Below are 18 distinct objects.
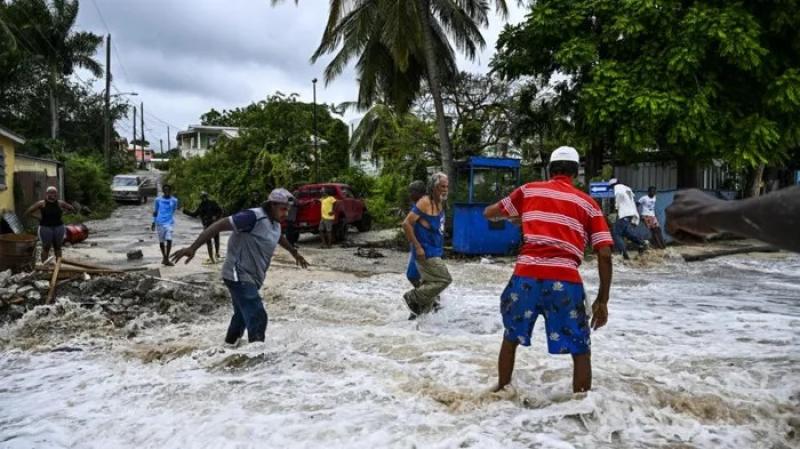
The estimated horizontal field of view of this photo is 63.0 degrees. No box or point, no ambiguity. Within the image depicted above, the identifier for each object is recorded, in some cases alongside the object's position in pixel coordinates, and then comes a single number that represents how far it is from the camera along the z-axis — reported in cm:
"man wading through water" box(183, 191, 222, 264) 1384
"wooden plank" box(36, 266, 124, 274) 862
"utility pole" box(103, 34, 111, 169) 3572
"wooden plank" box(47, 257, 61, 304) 771
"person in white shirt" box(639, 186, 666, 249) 1486
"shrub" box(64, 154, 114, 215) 2766
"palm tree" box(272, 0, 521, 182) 1777
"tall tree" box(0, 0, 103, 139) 3812
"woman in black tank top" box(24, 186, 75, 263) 1123
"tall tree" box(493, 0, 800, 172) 1446
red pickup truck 1744
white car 3488
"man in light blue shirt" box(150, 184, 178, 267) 1236
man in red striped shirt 403
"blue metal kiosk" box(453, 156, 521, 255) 1439
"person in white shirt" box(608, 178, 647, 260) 1323
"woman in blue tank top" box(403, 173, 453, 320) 680
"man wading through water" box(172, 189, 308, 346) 546
